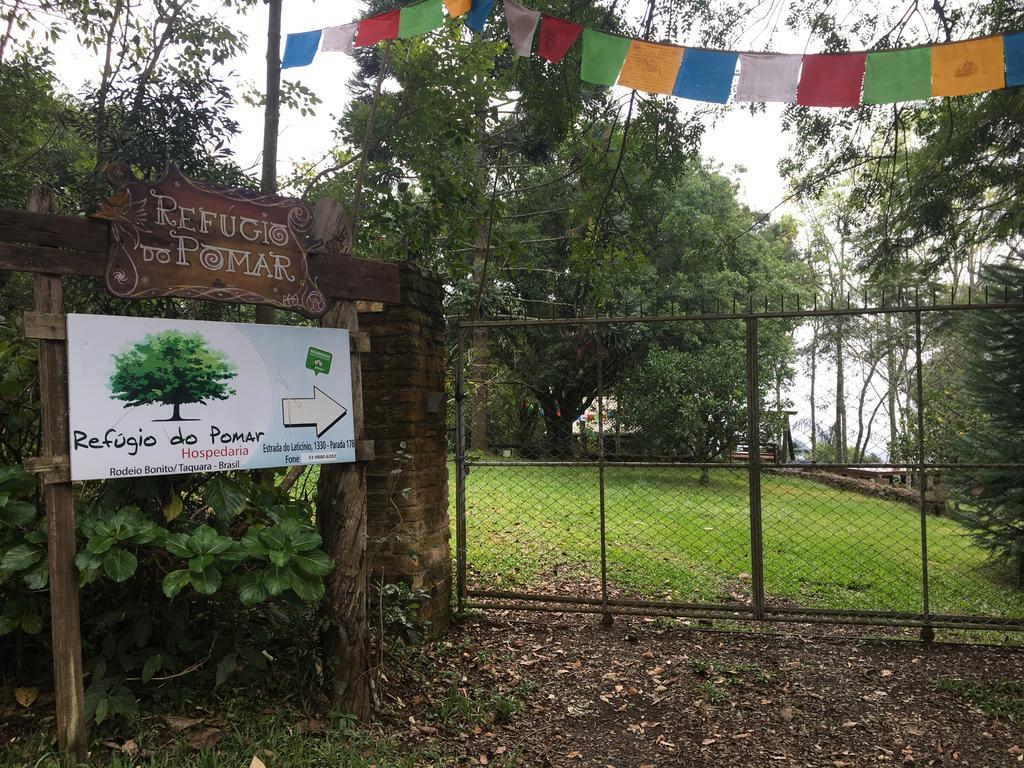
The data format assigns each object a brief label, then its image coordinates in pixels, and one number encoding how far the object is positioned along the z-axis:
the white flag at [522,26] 4.27
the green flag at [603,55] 4.36
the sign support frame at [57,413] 2.38
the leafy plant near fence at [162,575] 2.52
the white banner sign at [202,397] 2.45
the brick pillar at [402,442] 4.21
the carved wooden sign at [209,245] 2.62
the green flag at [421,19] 4.46
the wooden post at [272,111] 5.06
